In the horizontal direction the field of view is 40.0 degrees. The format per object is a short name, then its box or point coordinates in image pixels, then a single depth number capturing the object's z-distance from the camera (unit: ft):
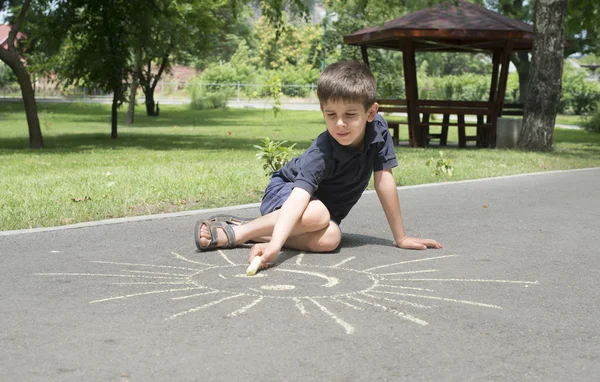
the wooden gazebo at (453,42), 54.85
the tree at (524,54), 92.84
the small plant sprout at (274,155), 25.11
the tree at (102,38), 60.70
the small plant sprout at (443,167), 32.81
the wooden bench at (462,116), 57.47
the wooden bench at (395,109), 59.70
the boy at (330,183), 15.72
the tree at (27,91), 53.31
